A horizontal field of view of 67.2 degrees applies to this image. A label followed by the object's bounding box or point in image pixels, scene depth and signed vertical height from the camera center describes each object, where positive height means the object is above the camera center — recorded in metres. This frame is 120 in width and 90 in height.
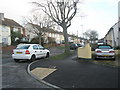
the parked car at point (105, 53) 7.62 -0.77
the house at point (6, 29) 22.11 +4.27
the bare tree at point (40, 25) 25.75 +5.57
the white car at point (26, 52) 7.77 -0.66
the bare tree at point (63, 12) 12.54 +4.55
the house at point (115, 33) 20.62 +2.53
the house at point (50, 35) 27.36 +4.65
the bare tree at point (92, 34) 48.29 +5.43
